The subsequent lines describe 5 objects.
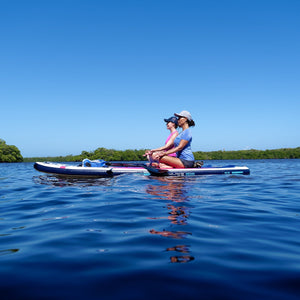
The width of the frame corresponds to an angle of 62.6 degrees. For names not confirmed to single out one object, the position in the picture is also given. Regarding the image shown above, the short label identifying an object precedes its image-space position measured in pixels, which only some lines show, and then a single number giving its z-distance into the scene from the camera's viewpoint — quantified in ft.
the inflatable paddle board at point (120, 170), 29.17
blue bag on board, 33.01
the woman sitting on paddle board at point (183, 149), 28.17
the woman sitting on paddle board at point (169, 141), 29.17
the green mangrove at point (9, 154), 183.73
